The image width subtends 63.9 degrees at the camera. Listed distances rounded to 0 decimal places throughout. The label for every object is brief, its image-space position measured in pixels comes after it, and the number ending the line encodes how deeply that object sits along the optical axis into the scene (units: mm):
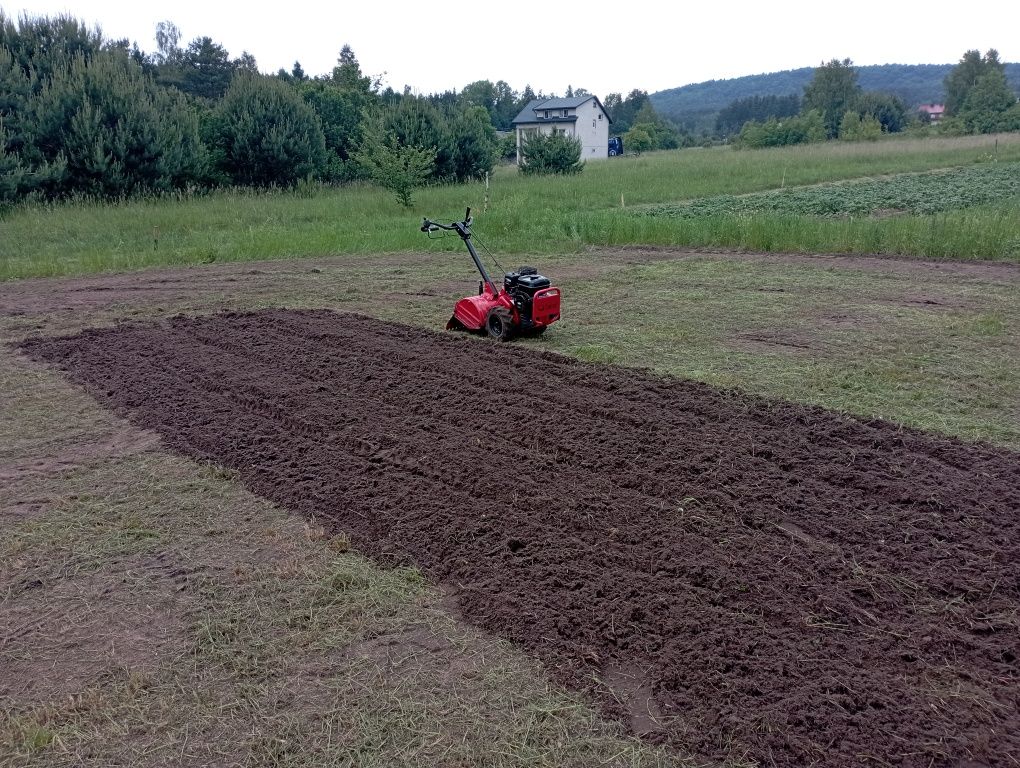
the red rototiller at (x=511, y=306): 7641
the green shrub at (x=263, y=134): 25688
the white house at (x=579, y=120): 67500
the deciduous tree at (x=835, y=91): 82750
